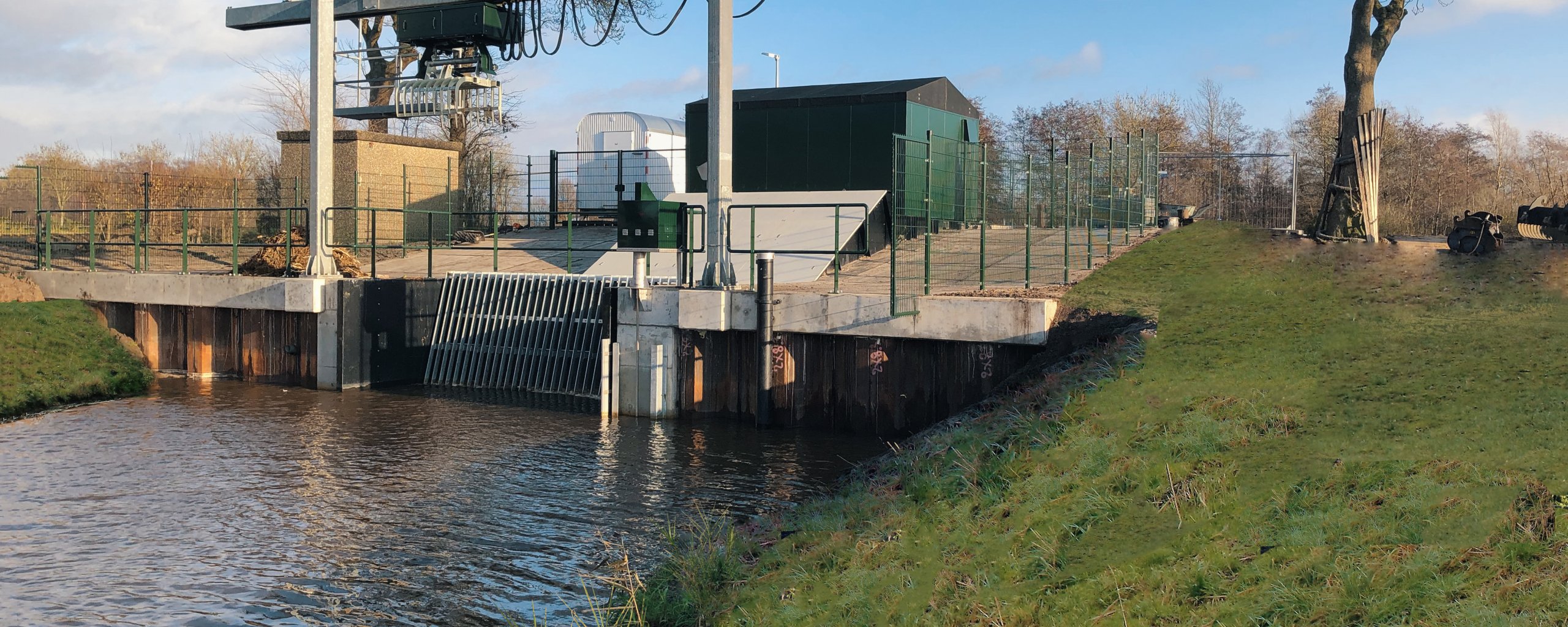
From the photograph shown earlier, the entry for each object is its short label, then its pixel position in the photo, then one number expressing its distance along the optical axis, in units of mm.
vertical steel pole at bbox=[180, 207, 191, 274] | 17734
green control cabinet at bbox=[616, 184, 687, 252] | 13781
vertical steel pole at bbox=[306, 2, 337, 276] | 16781
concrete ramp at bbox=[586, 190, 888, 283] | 16156
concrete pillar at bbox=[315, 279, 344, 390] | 16234
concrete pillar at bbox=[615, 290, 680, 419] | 13719
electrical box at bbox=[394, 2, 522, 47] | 18359
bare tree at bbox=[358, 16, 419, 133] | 19312
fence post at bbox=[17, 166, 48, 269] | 19578
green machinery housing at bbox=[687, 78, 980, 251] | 19672
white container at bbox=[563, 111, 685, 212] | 25844
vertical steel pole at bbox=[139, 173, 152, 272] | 18531
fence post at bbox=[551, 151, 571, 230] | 26797
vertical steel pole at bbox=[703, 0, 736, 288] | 13727
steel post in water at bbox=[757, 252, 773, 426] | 12719
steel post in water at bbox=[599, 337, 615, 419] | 14016
